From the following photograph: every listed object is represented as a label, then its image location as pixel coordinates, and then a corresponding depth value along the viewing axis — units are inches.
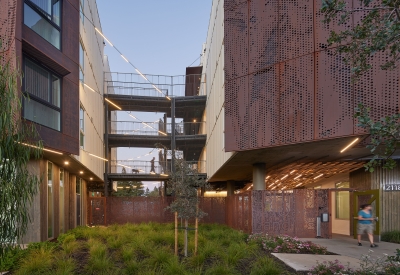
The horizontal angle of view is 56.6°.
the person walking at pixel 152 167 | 1155.1
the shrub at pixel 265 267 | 327.3
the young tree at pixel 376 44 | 200.2
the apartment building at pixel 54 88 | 431.2
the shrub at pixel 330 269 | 315.9
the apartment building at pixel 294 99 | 426.0
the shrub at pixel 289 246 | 446.6
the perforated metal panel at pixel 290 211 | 593.6
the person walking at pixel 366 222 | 494.9
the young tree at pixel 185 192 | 438.6
